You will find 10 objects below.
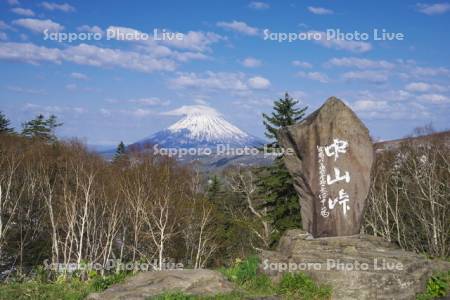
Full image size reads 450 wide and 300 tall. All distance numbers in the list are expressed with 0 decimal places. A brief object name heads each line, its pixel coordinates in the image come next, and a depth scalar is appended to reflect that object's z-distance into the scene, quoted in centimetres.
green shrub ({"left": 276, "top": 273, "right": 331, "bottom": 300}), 890
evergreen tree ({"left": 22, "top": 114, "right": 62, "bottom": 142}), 4531
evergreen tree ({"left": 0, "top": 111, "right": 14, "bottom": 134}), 4268
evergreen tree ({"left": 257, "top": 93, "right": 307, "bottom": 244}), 1986
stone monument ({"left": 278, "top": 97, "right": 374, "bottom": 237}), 1095
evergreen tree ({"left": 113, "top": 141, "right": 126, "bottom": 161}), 5028
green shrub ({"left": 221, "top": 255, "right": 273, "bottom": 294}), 951
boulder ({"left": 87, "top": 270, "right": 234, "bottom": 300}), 831
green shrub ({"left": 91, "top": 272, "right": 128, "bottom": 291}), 917
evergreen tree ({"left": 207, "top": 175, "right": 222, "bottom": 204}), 4041
